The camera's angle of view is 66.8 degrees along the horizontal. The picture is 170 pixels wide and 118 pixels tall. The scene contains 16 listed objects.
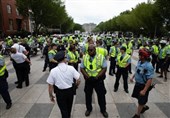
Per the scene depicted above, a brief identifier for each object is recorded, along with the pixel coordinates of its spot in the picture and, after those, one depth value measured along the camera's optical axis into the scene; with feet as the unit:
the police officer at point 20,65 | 16.29
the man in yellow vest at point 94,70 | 10.35
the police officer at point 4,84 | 12.19
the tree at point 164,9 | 46.55
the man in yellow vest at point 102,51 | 15.67
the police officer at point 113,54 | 21.16
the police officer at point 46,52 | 24.11
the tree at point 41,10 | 75.10
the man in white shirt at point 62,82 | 8.19
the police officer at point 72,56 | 15.65
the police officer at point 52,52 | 18.27
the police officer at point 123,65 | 15.10
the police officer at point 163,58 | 19.12
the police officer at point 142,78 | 9.80
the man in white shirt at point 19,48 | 18.01
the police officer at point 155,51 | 21.87
